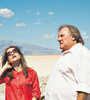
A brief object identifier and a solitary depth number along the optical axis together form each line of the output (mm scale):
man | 2789
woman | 4191
